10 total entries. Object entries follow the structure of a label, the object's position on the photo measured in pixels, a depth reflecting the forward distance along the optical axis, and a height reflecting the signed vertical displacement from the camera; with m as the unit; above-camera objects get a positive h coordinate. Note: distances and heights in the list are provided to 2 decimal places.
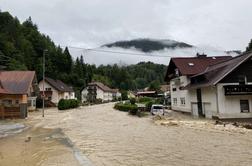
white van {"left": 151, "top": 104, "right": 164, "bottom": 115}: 25.43 -2.43
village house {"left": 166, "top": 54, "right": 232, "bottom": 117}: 26.20 +2.39
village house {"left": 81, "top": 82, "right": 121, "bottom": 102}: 62.83 +0.25
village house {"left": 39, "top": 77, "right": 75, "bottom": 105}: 45.32 +1.07
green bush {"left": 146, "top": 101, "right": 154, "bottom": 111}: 30.19 -2.20
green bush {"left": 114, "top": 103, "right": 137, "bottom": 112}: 28.44 -2.39
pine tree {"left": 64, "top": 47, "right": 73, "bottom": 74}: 63.62 +11.14
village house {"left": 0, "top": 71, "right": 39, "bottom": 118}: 23.52 +0.42
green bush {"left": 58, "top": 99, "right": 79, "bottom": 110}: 35.83 -1.88
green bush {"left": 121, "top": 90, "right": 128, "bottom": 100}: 71.10 -1.15
